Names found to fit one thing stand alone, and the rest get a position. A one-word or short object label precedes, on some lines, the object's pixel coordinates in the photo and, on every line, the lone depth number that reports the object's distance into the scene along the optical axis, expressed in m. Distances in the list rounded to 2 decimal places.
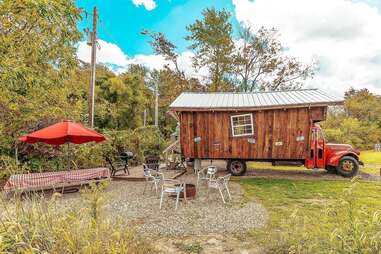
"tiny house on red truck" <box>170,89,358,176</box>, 10.40
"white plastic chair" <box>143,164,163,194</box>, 7.31
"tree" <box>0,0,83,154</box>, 6.03
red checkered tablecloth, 6.82
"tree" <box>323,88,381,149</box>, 27.24
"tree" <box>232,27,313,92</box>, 21.02
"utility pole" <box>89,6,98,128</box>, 11.35
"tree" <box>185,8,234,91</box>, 20.27
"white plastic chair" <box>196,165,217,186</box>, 7.56
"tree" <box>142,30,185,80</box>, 21.61
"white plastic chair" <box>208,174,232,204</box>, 6.82
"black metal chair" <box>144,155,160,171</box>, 9.98
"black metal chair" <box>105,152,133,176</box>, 10.76
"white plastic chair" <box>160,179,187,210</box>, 6.27
